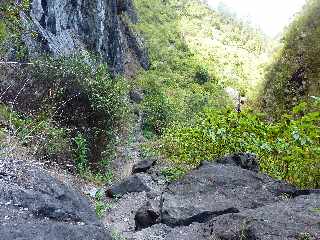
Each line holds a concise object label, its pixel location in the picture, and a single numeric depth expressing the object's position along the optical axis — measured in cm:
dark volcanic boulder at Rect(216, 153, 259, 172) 476
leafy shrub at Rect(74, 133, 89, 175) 508
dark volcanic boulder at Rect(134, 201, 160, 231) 386
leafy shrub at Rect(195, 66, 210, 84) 2136
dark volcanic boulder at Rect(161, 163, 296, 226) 373
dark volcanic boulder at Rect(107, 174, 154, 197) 516
